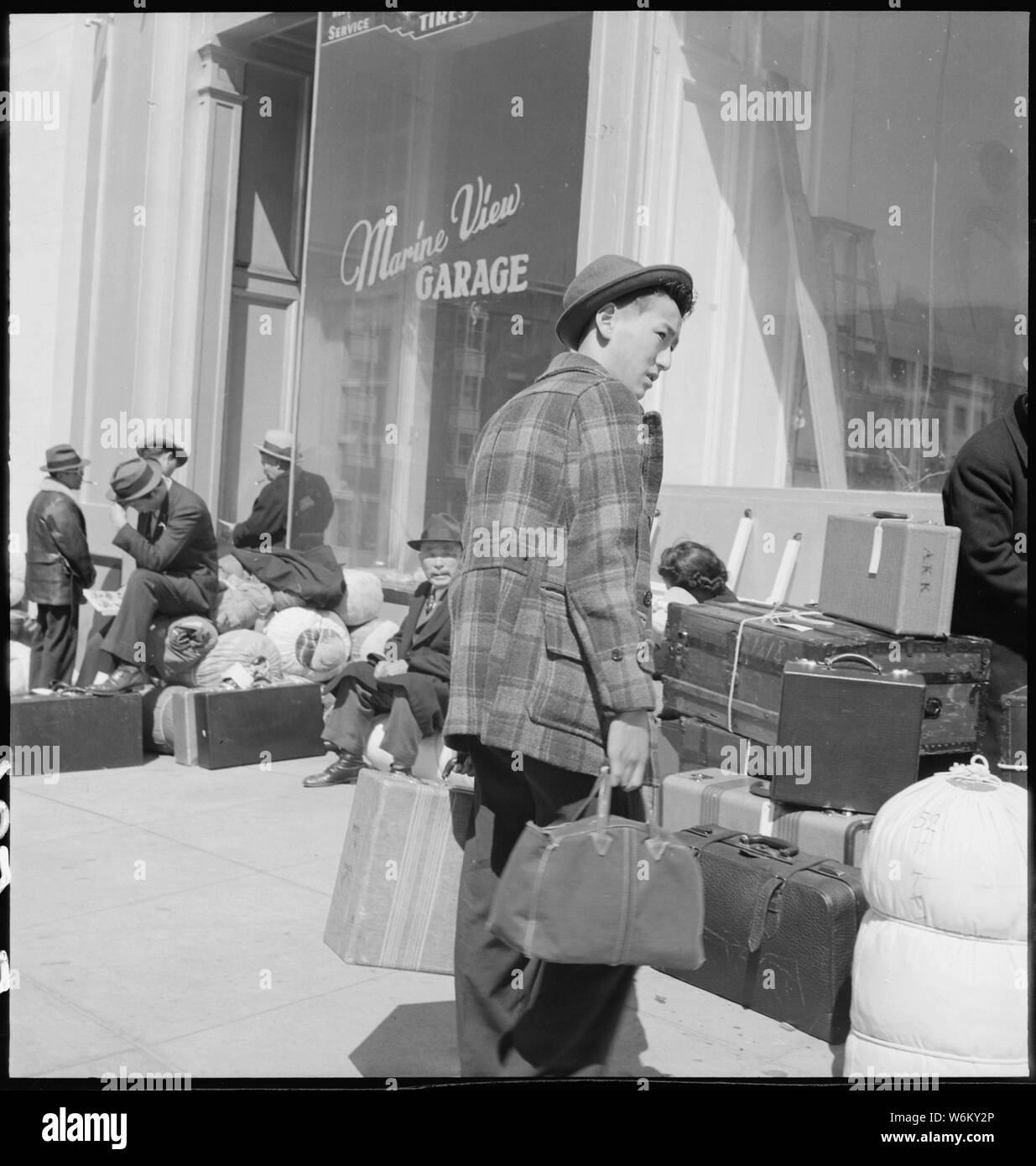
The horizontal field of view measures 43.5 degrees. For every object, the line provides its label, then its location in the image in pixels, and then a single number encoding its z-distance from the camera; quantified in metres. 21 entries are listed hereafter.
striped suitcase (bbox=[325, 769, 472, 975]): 3.35
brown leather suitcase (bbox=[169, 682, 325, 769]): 7.11
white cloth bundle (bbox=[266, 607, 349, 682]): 8.05
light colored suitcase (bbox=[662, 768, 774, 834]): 4.50
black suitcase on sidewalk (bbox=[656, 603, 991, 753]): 4.62
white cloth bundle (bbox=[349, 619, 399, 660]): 8.23
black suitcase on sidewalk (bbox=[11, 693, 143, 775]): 6.85
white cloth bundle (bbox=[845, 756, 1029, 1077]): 3.08
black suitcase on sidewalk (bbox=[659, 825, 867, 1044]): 3.65
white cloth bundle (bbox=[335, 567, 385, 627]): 8.88
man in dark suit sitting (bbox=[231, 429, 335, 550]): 10.35
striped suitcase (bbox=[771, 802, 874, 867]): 4.16
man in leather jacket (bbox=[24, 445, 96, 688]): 8.66
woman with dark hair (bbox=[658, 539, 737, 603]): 5.64
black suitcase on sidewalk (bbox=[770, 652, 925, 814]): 4.27
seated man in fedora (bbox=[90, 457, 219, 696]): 7.57
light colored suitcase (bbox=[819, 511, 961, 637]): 4.64
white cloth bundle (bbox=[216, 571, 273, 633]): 8.46
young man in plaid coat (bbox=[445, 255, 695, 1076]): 2.80
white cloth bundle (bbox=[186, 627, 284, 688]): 7.67
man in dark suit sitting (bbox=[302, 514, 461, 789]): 6.10
